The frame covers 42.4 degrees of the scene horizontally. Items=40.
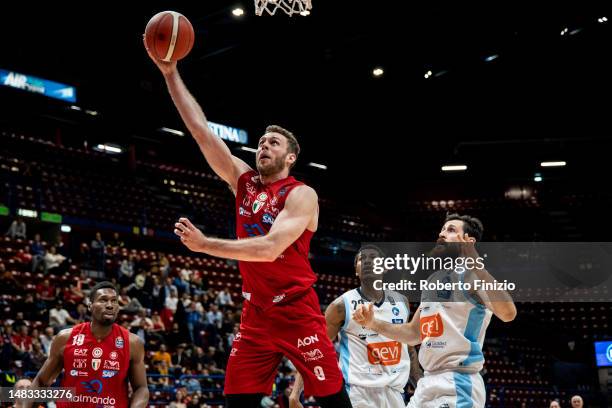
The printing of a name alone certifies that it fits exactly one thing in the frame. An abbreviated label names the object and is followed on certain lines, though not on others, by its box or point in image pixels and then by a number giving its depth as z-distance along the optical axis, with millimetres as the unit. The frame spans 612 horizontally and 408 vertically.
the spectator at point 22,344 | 12281
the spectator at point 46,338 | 12914
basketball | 4582
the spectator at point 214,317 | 17484
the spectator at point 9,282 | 15000
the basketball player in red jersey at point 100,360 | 5770
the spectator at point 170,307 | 16822
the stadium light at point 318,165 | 29083
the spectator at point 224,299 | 19080
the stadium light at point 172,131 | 24859
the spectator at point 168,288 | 17422
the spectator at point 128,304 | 15771
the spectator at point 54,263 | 16484
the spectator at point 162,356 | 14562
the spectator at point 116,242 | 19891
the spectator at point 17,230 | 17609
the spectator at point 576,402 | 12430
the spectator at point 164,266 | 18248
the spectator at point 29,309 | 14359
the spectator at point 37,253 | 16438
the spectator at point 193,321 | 16781
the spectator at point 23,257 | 16562
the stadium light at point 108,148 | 24639
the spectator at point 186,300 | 17375
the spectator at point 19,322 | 13176
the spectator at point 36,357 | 12203
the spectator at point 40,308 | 14406
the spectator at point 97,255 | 18172
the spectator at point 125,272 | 17109
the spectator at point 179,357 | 15375
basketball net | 7395
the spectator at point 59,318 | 13797
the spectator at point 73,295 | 15125
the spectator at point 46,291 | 15112
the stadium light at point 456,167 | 30125
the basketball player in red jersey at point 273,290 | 4320
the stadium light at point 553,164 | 29130
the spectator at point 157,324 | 15977
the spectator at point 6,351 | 11945
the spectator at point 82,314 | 14274
